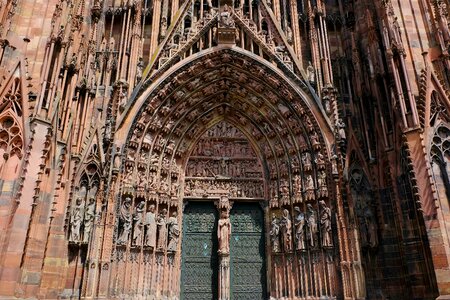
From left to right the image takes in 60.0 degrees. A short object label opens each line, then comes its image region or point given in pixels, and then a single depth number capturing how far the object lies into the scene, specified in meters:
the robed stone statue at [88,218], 10.88
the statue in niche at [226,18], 13.48
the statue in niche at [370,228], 10.98
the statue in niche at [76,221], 10.79
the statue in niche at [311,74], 13.05
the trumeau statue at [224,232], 12.63
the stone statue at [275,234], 12.42
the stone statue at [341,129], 11.98
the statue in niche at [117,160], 11.61
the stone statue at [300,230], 11.87
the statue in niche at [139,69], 12.94
